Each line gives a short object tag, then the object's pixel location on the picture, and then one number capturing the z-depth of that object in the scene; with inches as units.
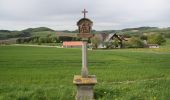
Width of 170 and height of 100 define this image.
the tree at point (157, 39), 2522.6
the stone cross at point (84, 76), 218.9
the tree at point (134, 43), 2210.0
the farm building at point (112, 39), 2242.5
